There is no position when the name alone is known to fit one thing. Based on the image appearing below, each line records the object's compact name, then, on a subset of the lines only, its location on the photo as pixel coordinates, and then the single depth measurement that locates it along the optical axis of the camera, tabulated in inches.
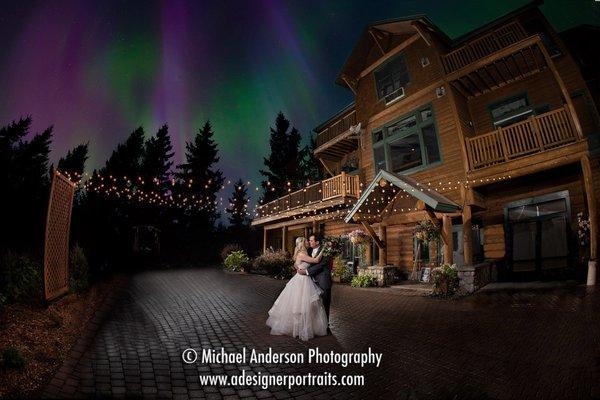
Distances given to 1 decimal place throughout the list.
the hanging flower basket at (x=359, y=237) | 541.6
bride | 226.2
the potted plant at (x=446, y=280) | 376.5
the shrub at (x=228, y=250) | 866.5
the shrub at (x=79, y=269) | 332.5
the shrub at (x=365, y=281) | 484.4
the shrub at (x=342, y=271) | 546.9
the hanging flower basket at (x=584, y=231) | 354.6
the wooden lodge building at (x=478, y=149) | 387.2
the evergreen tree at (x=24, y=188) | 356.3
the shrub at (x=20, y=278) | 228.4
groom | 242.5
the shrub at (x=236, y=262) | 743.7
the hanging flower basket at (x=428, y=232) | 472.9
